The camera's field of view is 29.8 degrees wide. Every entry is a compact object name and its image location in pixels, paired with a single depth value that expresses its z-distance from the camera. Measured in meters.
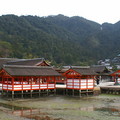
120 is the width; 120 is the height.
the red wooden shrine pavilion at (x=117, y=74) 42.66
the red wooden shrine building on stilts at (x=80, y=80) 33.81
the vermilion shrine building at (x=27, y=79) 30.28
